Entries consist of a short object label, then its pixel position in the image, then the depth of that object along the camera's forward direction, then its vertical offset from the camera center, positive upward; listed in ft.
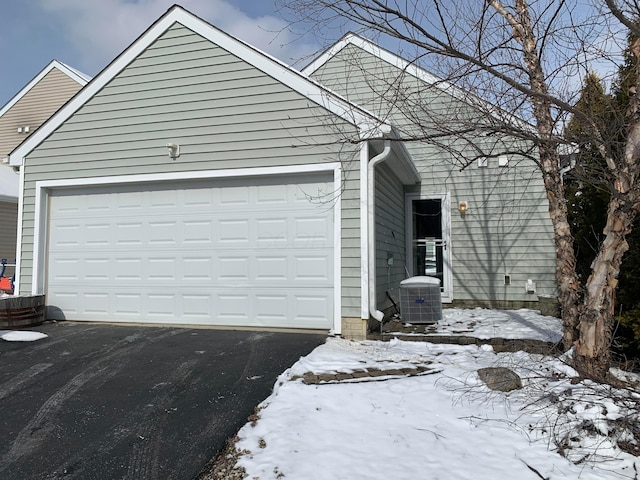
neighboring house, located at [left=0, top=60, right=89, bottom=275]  45.16 +18.17
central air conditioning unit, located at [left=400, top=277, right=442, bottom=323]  21.67 -1.79
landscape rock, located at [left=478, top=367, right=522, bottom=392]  12.75 -3.37
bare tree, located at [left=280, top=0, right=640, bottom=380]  12.09 +3.99
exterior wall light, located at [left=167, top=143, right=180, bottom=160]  22.48 +5.77
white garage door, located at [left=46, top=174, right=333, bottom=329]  20.95 +0.55
